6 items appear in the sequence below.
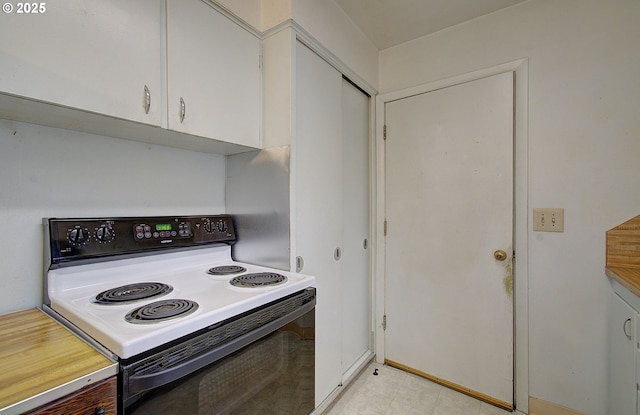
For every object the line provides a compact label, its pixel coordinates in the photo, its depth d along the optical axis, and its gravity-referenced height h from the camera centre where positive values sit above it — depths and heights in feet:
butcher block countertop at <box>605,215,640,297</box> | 4.39 -0.75
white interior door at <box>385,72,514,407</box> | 5.46 -0.69
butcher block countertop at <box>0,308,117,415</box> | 1.63 -1.15
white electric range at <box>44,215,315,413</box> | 2.17 -1.03
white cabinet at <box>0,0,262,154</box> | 2.45 +1.53
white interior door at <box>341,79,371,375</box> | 6.12 -0.56
